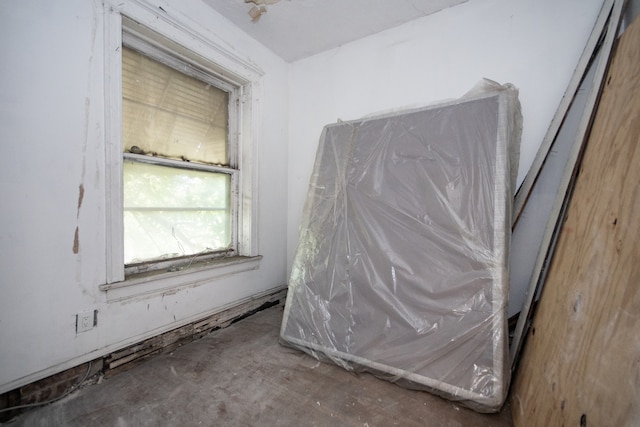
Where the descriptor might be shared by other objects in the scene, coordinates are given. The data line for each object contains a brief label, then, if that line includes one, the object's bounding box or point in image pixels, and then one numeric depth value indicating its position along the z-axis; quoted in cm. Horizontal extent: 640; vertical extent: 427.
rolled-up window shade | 157
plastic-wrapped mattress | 118
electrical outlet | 124
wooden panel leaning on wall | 58
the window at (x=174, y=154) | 136
